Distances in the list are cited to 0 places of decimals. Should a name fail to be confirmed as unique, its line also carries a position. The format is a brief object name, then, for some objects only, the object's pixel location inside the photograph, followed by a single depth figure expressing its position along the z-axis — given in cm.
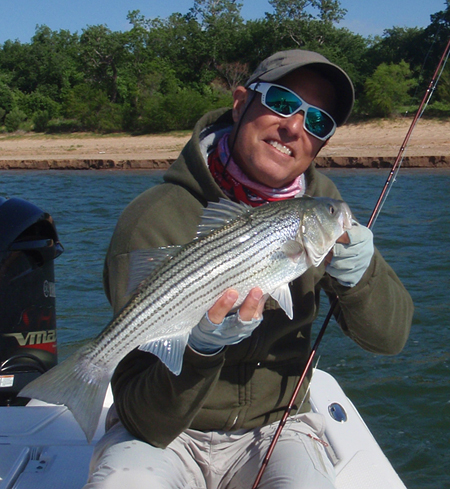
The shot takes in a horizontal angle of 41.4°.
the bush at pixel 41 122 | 4000
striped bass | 230
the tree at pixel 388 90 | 3275
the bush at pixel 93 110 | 3909
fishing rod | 251
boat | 297
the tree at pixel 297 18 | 4912
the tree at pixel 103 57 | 4825
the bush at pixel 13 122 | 3984
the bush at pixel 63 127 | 4000
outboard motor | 376
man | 240
